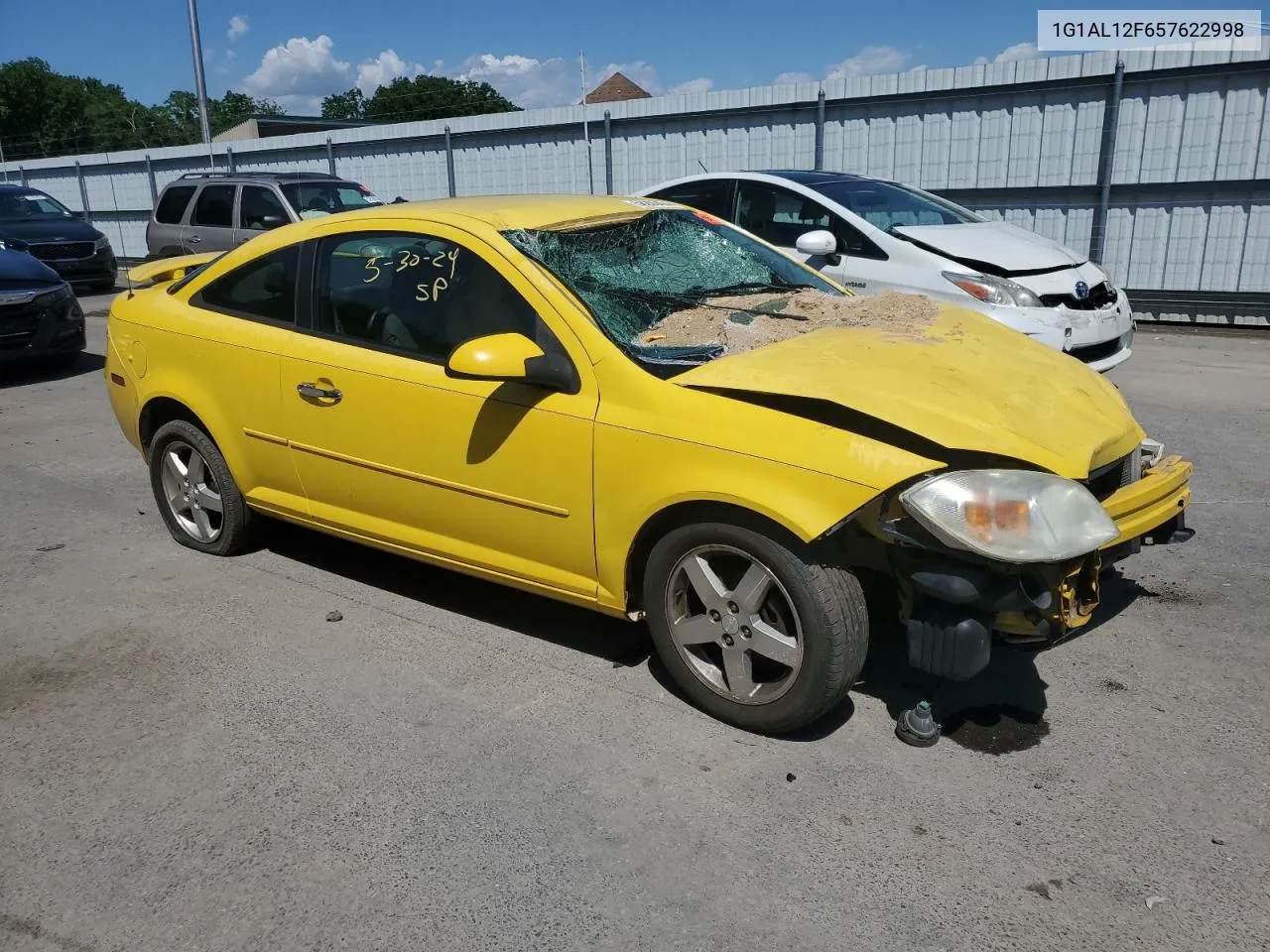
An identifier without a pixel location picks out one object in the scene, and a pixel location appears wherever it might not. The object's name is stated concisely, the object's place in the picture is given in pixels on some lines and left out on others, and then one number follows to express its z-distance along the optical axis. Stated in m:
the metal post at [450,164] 18.02
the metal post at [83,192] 25.36
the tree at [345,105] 96.06
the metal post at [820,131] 13.75
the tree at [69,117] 75.00
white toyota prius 7.44
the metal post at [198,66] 23.92
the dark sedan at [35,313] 9.54
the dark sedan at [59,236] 16.00
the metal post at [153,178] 23.73
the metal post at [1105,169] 11.91
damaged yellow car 3.05
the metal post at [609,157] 15.78
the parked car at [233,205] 12.92
